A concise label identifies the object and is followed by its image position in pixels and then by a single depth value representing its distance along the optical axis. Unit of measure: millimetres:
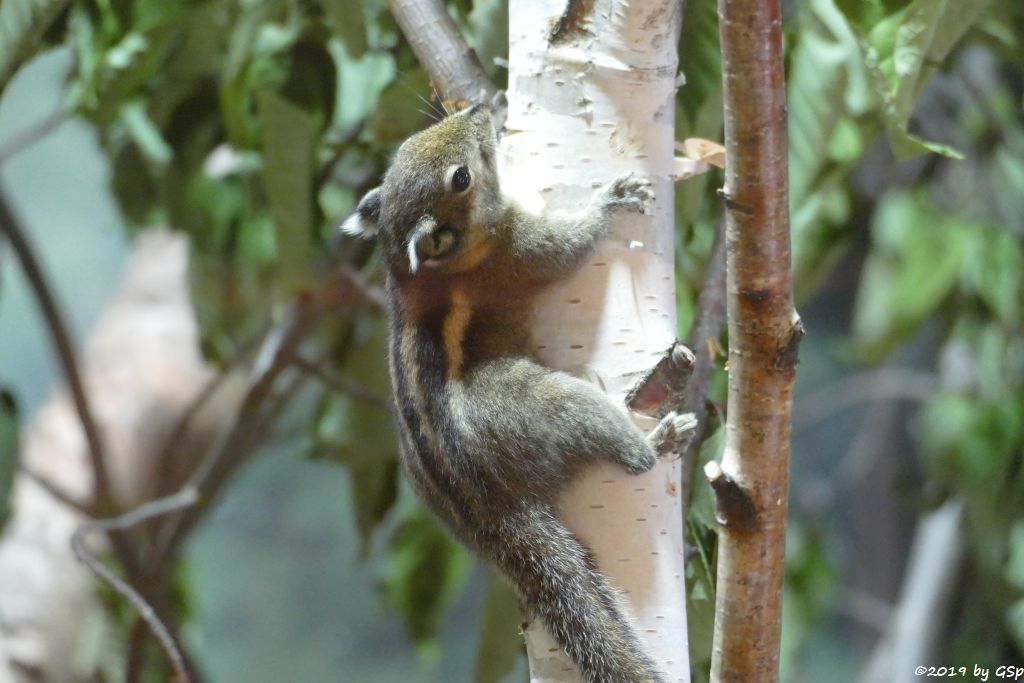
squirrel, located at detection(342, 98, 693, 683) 2801
